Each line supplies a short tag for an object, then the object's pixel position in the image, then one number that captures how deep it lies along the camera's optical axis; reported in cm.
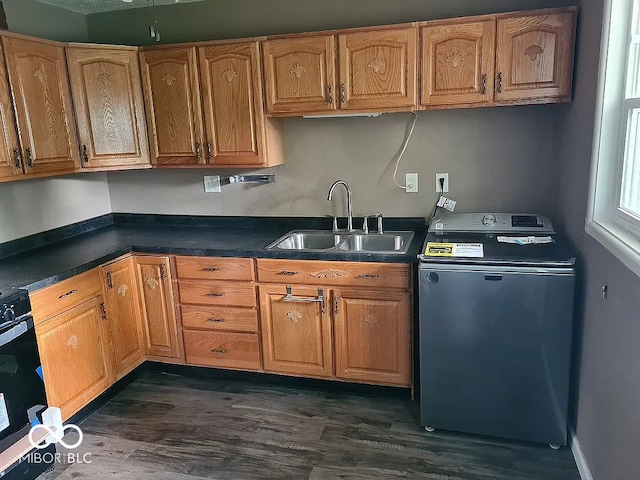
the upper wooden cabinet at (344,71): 257
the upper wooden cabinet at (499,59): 237
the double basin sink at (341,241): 294
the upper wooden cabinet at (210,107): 283
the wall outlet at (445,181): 292
